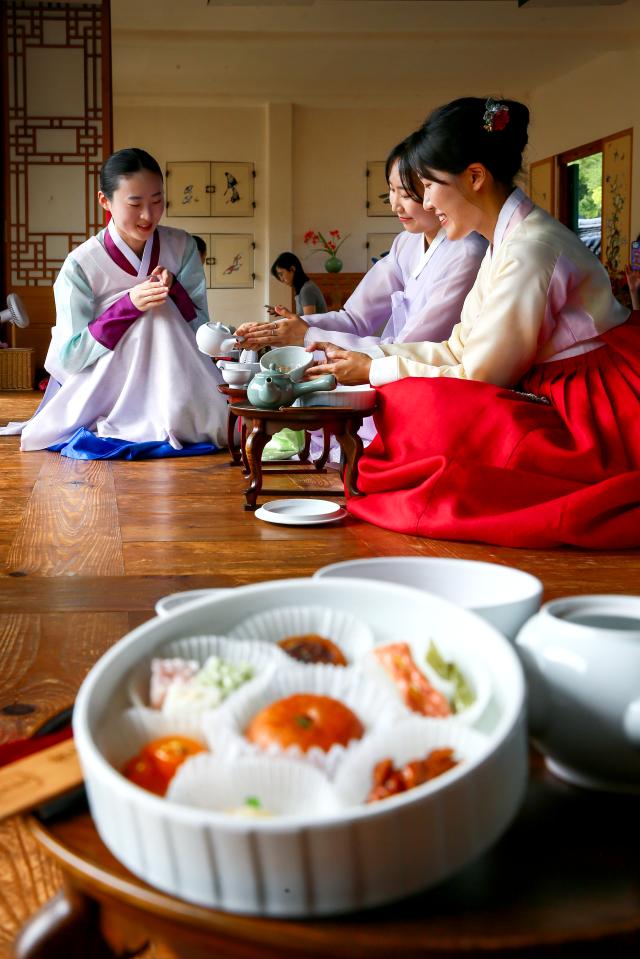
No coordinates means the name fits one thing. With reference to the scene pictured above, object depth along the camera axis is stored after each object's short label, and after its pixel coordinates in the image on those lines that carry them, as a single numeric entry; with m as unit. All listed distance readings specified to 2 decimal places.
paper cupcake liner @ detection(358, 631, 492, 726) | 0.60
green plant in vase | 11.98
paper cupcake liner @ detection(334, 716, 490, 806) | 0.54
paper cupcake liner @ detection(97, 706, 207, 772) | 0.60
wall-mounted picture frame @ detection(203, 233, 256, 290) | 12.00
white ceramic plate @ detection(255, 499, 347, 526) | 2.88
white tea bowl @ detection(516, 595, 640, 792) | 0.63
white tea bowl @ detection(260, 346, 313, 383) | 3.49
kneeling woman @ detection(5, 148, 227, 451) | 4.62
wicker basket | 8.10
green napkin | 4.34
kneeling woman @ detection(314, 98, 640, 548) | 2.61
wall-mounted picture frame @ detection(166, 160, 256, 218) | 11.83
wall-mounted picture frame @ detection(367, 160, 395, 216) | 11.94
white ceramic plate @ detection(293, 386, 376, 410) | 3.04
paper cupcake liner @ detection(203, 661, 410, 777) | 0.56
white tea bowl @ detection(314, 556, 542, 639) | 0.82
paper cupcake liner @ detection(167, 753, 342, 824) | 0.54
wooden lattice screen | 7.47
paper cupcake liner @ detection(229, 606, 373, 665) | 0.69
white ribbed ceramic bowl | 0.47
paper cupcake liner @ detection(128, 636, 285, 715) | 0.65
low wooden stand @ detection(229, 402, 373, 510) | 3.04
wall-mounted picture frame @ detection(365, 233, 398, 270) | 12.04
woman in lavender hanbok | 3.72
